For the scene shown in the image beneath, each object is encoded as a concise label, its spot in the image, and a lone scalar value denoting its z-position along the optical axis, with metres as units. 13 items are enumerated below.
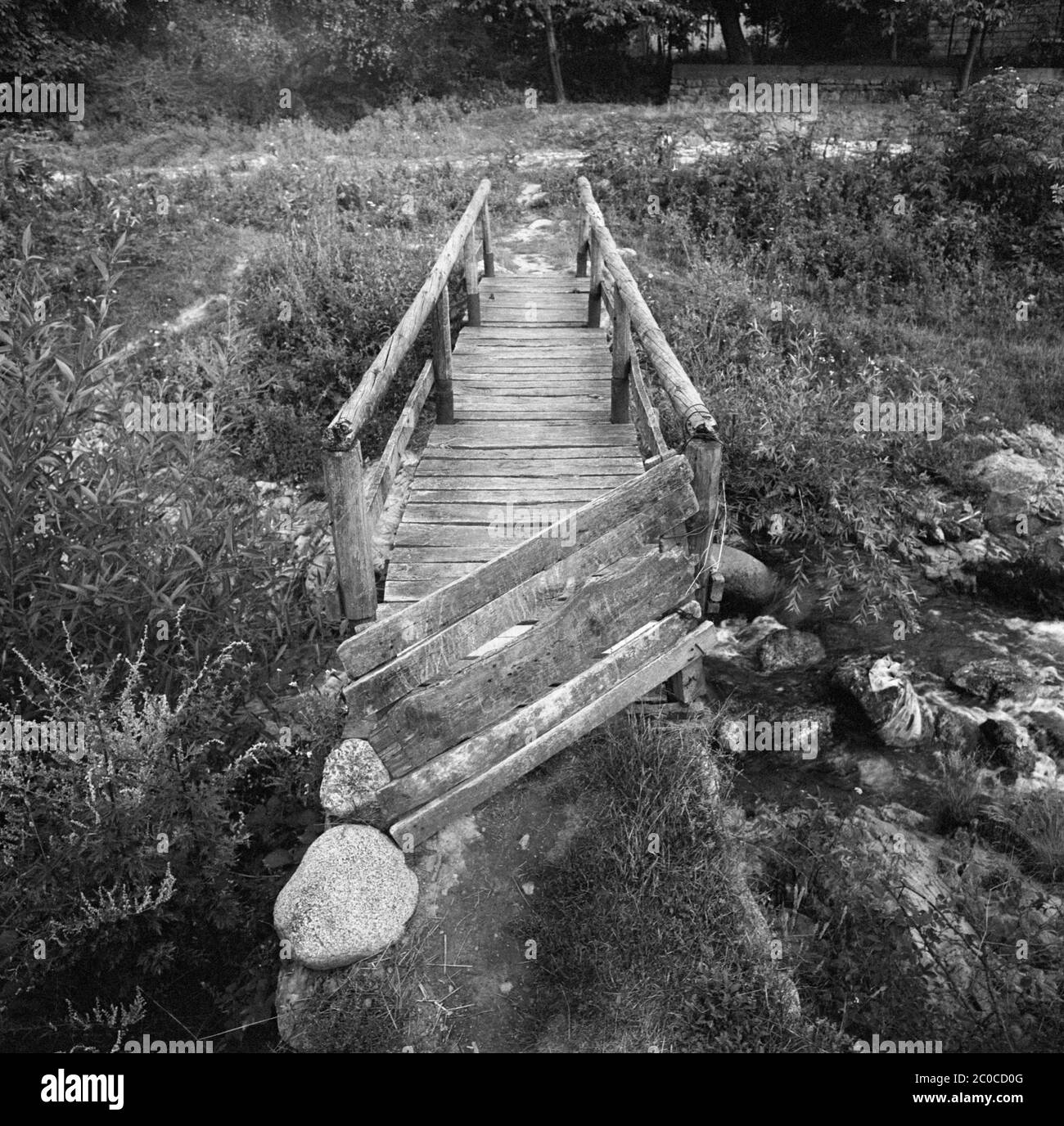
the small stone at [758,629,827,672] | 7.07
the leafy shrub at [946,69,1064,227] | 12.21
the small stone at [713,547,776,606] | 7.57
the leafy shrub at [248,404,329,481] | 8.52
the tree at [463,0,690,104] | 21.09
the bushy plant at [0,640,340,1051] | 3.83
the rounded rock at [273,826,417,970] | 3.62
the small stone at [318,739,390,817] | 3.81
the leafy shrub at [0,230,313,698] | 4.05
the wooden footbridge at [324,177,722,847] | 3.78
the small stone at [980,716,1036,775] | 6.15
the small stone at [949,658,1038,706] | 6.66
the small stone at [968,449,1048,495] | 8.74
